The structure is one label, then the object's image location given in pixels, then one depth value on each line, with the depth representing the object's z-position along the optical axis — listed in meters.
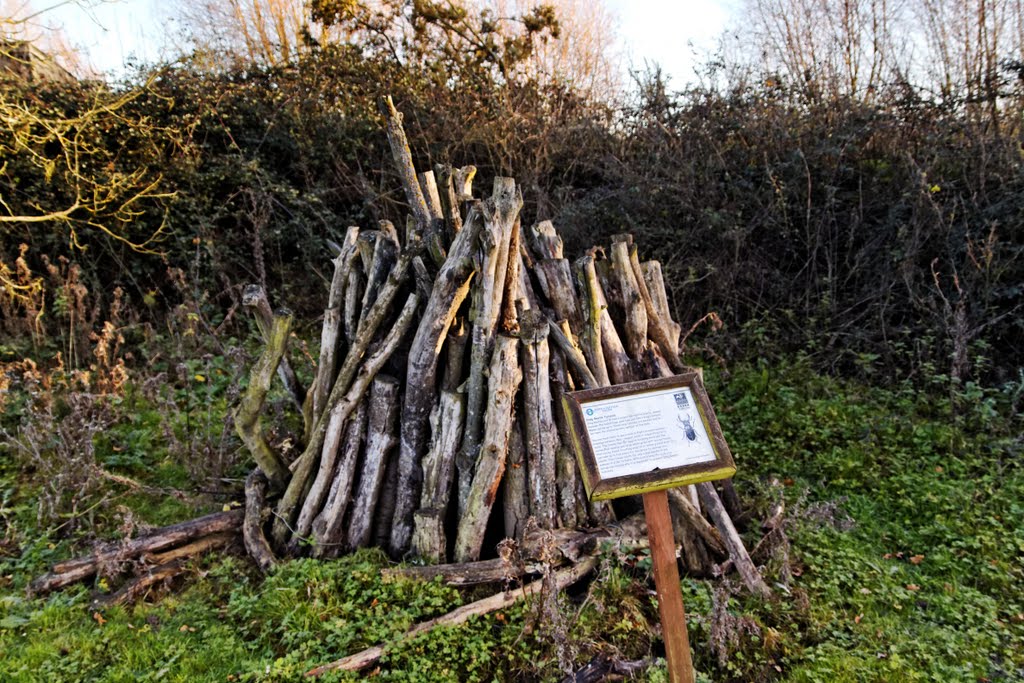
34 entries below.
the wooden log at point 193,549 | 3.76
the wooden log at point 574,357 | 3.65
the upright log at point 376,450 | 3.74
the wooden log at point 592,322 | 3.79
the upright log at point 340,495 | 3.78
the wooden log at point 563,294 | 3.93
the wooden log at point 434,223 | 3.87
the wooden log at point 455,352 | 3.70
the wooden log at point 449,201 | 3.99
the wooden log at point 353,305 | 3.99
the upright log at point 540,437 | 3.57
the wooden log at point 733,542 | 3.51
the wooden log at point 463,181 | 4.11
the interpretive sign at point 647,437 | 2.49
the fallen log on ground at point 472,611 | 2.93
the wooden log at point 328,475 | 3.76
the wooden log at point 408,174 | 4.03
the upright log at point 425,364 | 3.57
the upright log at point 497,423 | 3.49
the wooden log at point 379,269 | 3.93
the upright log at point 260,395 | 3.82
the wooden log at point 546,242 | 3.97
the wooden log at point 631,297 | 3.97
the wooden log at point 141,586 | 3.50
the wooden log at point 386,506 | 3.87
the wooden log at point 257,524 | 3.74
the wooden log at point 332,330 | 3.93
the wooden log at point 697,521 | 3.62
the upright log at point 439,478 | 3.59
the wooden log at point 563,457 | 3.62
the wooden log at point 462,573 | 3.42
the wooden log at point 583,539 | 3.39
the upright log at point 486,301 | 3.44
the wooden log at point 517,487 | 3.59
